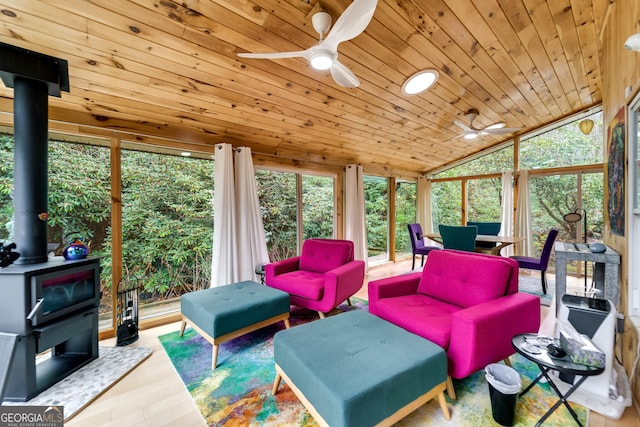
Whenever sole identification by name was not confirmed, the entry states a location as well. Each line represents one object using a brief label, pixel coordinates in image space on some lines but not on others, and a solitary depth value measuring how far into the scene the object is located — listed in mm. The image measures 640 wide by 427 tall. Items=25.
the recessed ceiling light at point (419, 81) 2367
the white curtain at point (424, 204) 6129
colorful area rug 1498
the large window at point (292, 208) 3846
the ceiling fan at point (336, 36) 1283
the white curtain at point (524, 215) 4832
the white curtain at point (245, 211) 3219
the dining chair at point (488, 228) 4695
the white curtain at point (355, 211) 4582
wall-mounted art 1841
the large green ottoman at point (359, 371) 1171
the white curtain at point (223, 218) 3008
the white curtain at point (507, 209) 5008
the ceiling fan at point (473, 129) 3291
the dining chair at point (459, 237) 3707
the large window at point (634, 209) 1616
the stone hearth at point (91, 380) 1629
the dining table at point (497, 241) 3811
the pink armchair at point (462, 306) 1573
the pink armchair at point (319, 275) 2607
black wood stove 1608
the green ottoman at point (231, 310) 2074
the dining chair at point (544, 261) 3491
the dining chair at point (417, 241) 4705
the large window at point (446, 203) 5789
